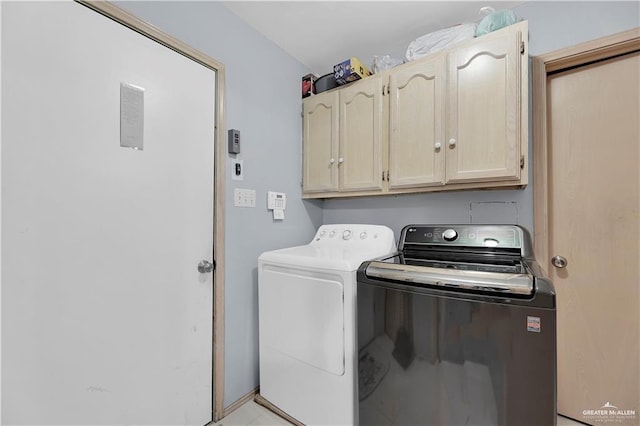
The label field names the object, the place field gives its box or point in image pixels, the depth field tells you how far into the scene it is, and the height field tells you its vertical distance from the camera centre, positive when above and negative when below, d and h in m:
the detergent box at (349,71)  1.87 +1.02
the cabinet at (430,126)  1.39 +0.56
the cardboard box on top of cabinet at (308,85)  2.18 +1.06
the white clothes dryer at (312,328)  1.36 -0.61
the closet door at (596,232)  1.43 -0.09
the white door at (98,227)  0.97 -0.04
